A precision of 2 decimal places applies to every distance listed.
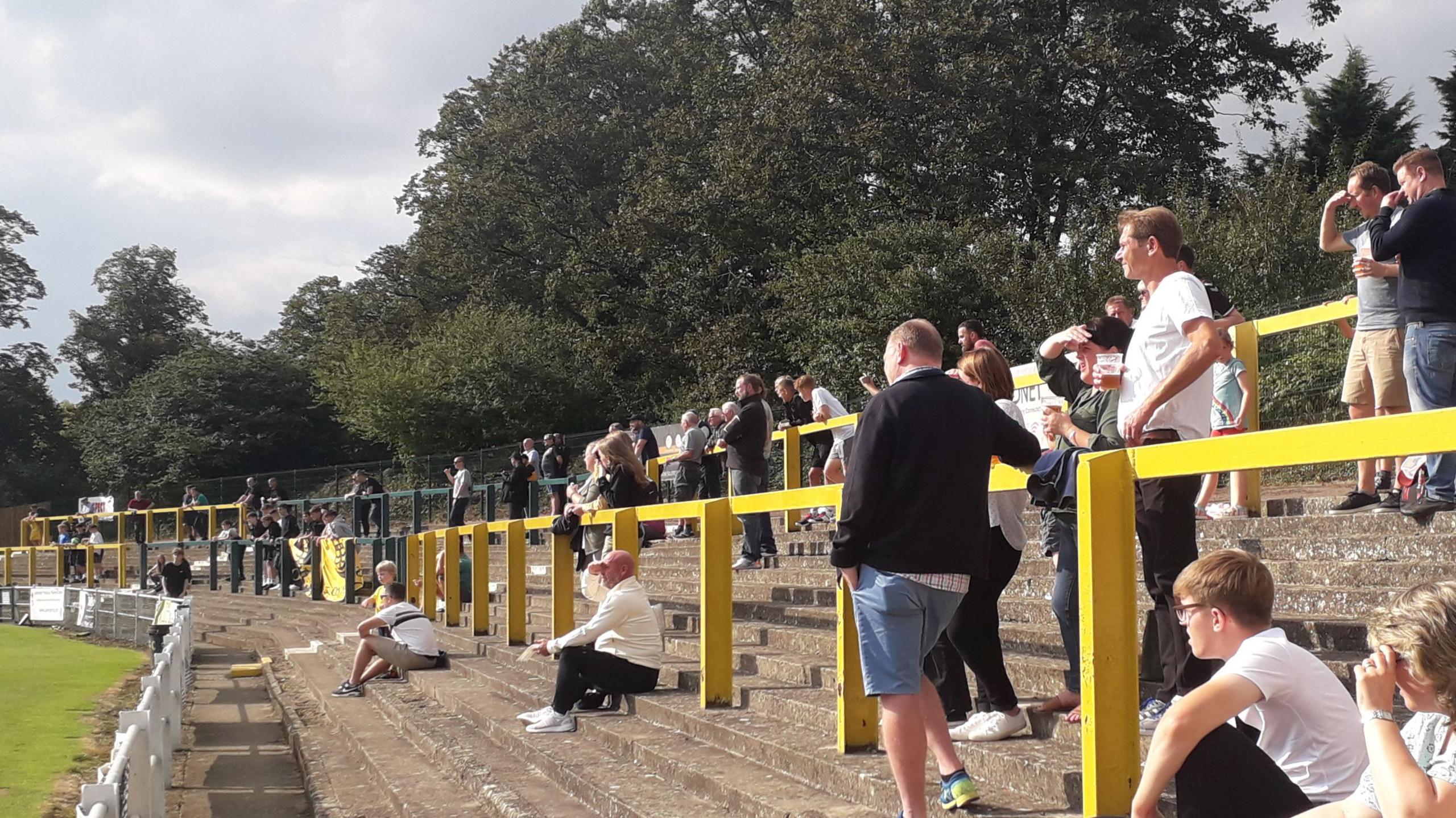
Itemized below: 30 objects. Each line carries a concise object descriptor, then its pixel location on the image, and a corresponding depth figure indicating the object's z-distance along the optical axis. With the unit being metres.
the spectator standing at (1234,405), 7.50
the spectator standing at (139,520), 30.44
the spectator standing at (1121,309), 6.71
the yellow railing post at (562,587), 9.13
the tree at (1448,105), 27.44
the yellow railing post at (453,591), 13.57
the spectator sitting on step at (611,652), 7.27
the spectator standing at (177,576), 25.50
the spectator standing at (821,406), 12.49
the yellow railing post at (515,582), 10.77
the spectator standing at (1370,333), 5.76
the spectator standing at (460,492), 20.70
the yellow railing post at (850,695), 4.95
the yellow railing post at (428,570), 14.20
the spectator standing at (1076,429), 4.43
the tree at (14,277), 65.12
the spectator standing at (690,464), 13.89
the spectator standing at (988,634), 4.57
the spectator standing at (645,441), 16.20
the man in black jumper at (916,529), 3.94
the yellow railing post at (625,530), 8.07
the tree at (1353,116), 27.36
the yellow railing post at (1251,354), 7.61
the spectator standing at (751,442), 11.16
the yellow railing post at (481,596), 12.01
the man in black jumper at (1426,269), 5.30
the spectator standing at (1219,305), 5.58
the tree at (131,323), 68.81
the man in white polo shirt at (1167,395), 3.96
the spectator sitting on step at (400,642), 11.02
